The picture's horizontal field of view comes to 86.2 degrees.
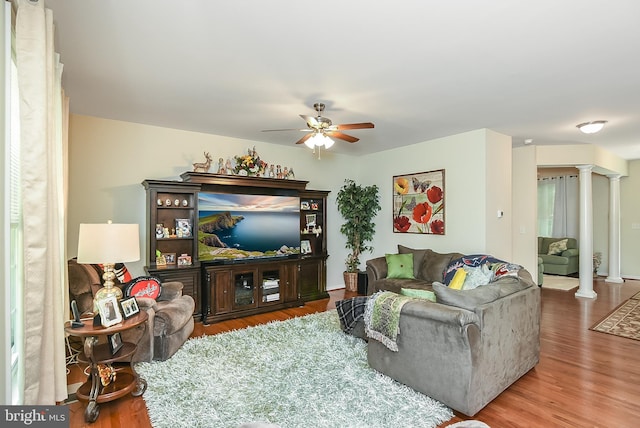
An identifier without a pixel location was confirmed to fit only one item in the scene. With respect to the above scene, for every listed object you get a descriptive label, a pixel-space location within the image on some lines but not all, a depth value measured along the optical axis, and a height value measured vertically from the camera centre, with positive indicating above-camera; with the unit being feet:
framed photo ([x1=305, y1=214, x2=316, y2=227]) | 19.88 -0.27
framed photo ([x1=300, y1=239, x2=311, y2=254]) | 19.56 -1.84
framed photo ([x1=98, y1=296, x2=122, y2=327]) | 7.92 -2.30
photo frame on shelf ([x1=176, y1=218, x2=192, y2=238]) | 15.37 -0.63
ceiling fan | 11.03 +2.91
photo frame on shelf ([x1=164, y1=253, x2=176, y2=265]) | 15.22 -1.97
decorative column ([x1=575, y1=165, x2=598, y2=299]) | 19.88 -1.18
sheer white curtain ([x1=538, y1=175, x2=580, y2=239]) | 27.76 +0.75
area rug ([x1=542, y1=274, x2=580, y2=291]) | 22.28 -4.69
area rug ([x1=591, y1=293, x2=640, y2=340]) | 13.66 -4.67
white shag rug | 7.73 -4.58
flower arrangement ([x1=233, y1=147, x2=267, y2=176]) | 16.49 +2.38
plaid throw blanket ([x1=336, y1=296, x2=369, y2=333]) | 11.98 -3.47
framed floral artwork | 17.48 +0.66
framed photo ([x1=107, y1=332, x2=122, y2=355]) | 8.30 -3.18
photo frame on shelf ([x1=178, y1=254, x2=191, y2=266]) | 15.20 -2.06
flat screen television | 15.89 -0.59
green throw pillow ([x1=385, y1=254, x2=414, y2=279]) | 16.75 -2.53
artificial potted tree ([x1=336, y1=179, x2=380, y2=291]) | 20.72 -0.15
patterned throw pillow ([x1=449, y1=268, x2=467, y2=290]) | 11.04 -2.12
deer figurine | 15.40 +2.20
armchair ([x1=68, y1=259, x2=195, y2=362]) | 10.53 -3.33
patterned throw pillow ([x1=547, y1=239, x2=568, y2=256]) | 26.37 -2.48
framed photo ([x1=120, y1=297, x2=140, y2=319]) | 8.55 -2.38
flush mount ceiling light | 14.34 +3.78
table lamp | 7.87 -0.74
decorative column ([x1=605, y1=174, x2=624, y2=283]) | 23.90 -0.95
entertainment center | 14.73 -1.42
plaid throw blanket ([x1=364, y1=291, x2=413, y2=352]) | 8.78 -2.70
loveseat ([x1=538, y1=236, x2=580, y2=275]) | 25.85 -3.37
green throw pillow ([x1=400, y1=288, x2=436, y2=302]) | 9.32 -2.21
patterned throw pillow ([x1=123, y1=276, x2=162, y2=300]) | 11.18 -2.49
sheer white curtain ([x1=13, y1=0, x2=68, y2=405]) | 5.45 +0.34
